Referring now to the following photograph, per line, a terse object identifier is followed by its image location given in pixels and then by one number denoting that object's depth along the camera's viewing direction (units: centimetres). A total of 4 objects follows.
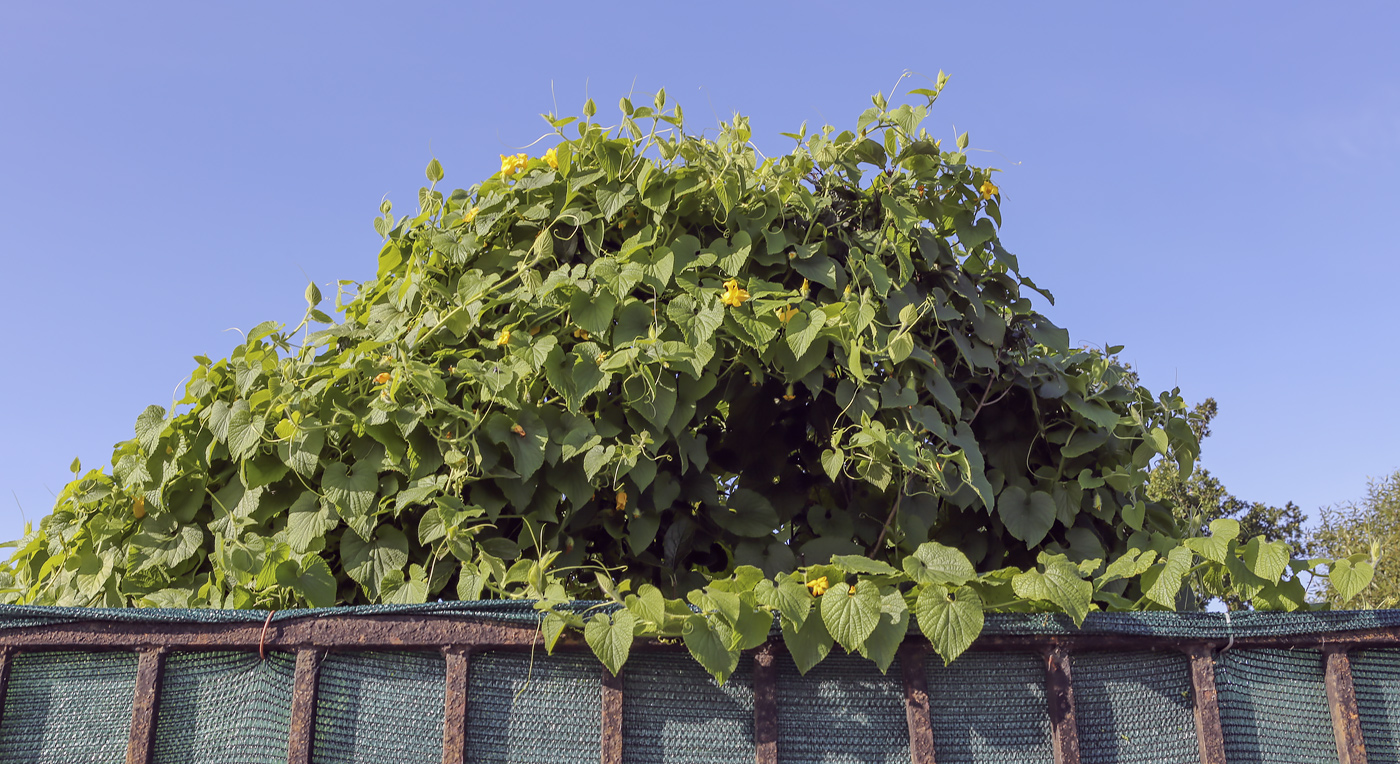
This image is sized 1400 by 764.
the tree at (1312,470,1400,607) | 1736
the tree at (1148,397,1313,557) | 1888
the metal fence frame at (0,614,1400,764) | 188
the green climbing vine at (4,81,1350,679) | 224
